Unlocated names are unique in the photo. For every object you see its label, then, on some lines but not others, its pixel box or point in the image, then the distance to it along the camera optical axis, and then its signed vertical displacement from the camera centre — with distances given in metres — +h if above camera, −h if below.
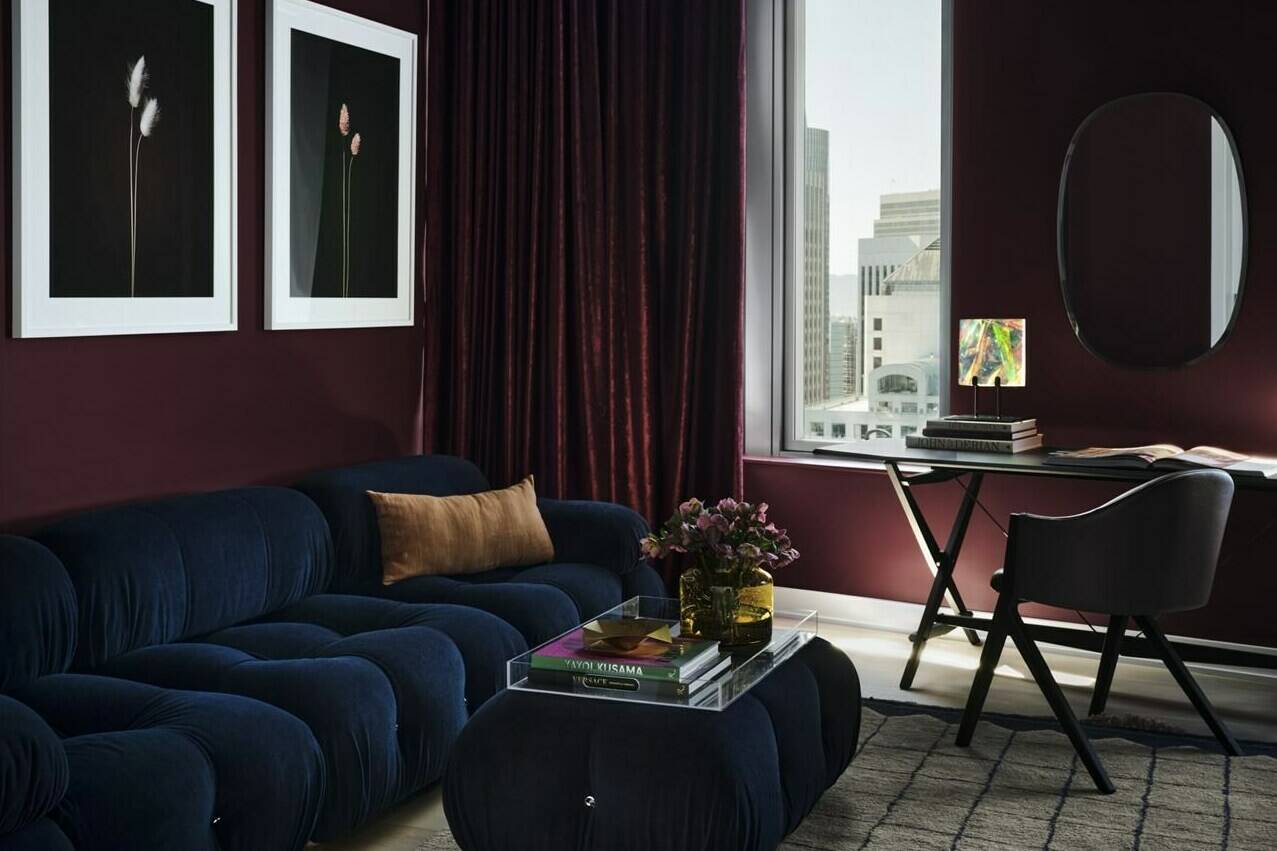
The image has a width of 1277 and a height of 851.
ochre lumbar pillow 4.20 -0.50
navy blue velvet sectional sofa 2.55 -0.68
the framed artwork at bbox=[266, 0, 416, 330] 4.48 +0.67
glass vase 3.33 -0.56
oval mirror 4.50 +0.45
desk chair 3.56 -0.47
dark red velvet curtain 5.17 +0.46
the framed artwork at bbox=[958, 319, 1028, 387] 4.57 +0.06
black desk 4.06 -0.47
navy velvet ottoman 2.72 -0.81
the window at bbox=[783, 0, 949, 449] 5.12 +0.57
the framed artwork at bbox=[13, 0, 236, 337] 3.53 +0.53
